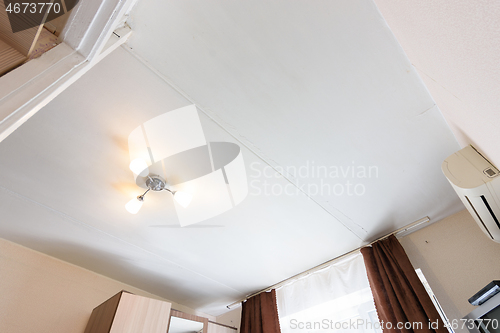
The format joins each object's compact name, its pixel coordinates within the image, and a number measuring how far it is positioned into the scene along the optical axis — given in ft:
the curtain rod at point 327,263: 7.21
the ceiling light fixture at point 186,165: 4.98
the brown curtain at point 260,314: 8.88
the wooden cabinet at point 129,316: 6.67
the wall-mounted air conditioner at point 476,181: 4.22
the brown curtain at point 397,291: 6.01
